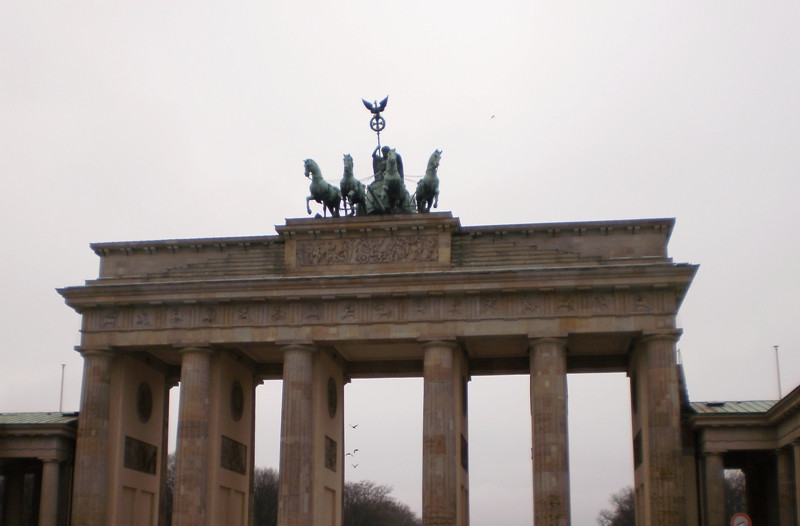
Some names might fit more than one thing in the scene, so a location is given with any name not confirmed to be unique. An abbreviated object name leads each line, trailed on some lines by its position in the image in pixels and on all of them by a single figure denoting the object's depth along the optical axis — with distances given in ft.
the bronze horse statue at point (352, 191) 137.80
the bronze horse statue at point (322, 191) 138.10
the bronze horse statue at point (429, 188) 137.18
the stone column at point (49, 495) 132.98
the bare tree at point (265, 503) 305.32
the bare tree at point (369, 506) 383.04
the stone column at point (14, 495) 139.33
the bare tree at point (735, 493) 309.42
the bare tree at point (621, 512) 372.33
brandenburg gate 125.39
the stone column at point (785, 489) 120.98
